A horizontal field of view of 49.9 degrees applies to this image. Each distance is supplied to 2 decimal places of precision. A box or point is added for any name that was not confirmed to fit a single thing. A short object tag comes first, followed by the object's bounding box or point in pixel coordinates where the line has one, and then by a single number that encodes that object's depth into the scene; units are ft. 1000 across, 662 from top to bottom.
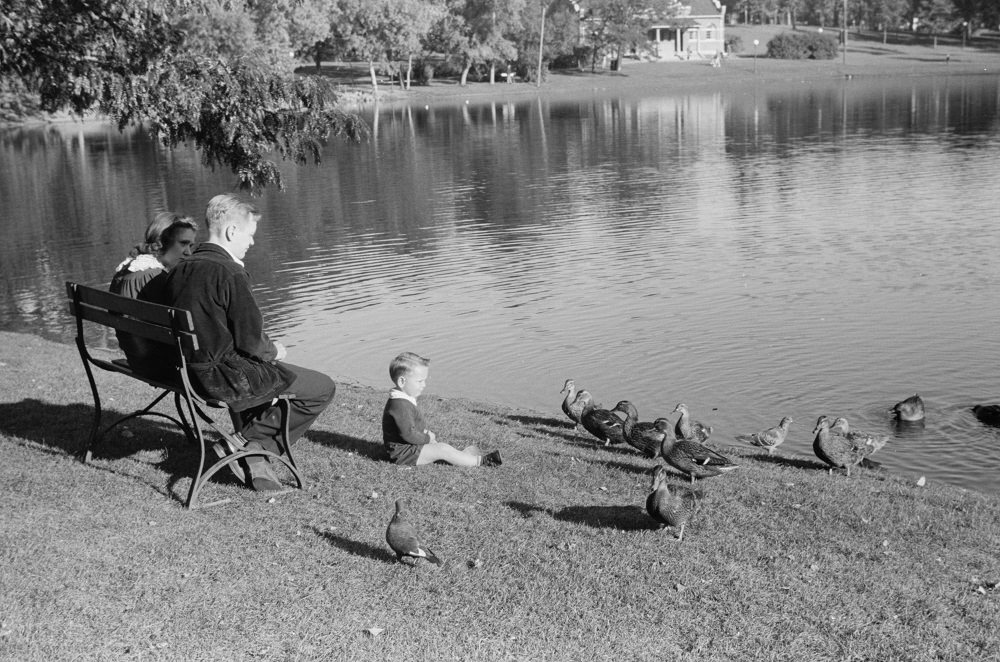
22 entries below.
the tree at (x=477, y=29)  341.33
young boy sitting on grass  29.89
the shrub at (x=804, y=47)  421.59
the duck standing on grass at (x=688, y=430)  37.45
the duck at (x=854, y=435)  36.35
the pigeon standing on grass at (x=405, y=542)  22.07
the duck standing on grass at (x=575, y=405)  39.06
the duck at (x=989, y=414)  42.67
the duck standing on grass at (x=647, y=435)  32.91
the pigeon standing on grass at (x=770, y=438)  38.65
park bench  24.23
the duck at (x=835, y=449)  33.76
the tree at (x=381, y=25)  297.53
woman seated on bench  31.55
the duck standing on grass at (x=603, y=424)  35.24
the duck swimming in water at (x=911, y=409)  43.09
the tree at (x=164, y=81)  44.45
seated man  25.35
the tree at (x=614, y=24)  391.65
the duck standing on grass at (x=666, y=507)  24.40
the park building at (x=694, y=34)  454.40
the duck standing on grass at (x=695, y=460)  29.32
